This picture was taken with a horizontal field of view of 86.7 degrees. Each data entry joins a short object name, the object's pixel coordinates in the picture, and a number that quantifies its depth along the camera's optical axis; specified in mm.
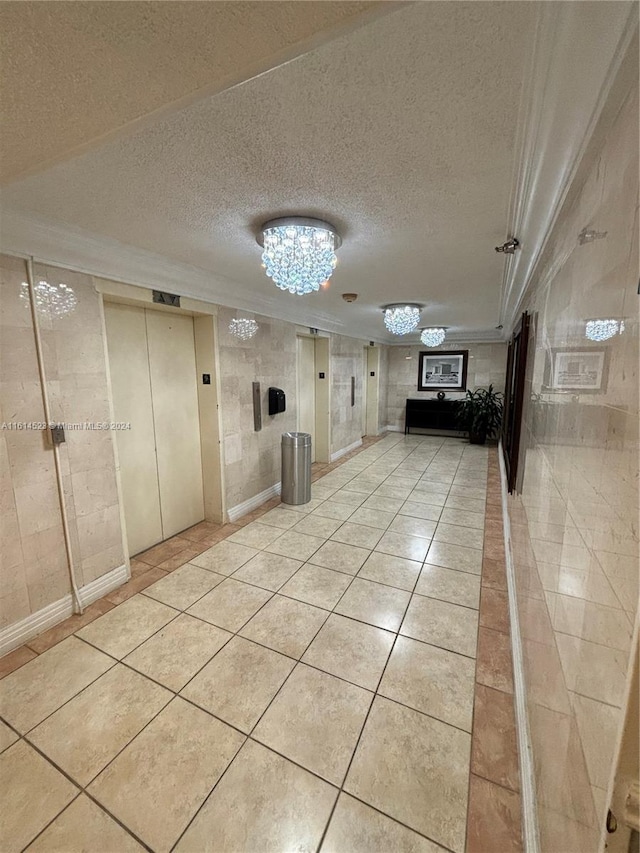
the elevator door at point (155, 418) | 2717
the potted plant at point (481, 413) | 6633
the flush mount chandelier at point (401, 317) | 3846
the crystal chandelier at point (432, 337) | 5648
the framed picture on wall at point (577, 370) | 841
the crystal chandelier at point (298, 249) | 1767
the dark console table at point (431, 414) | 7363
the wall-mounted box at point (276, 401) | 3885
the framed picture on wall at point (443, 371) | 7387
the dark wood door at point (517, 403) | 2799
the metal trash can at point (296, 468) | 3814
